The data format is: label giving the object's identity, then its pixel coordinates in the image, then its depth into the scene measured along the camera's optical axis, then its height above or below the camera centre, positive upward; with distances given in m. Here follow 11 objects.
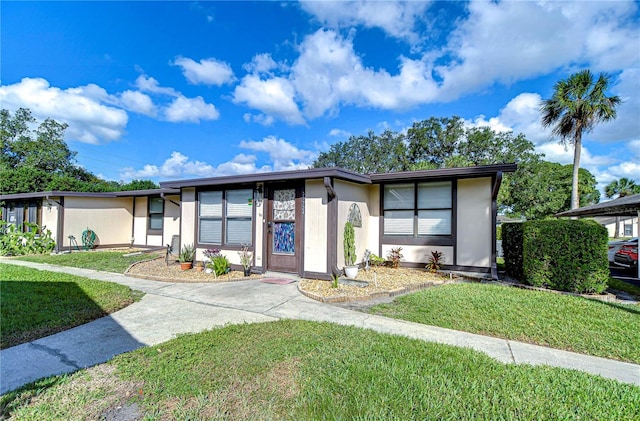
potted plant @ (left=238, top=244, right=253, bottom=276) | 8.02 -1.09
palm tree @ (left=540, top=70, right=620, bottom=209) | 14.61 +5.77
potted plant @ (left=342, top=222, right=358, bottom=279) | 7.57 -0.67
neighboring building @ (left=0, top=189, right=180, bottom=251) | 12.64 +0.05
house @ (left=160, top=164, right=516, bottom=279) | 7.38 +0.10
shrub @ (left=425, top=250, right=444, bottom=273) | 7.90 -1.12
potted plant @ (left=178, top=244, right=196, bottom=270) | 8.78 -1.19
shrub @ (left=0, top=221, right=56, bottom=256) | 12.16 -1.14
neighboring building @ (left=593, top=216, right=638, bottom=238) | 32.16 -0.56
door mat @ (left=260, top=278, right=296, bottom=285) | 7.12 -1.52
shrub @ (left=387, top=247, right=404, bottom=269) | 8.38 -1.06
